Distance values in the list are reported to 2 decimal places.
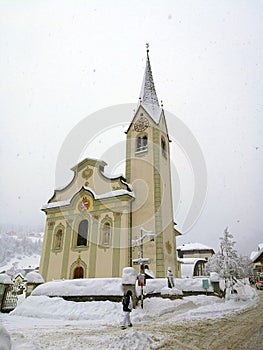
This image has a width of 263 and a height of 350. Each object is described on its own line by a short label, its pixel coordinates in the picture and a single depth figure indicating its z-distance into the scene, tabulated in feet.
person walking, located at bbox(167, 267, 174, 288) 56.14
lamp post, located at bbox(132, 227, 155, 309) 50.57
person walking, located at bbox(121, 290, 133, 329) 33.40
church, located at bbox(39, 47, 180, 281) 77.20
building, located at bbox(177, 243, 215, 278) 197.57
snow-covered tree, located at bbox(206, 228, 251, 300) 86.71
